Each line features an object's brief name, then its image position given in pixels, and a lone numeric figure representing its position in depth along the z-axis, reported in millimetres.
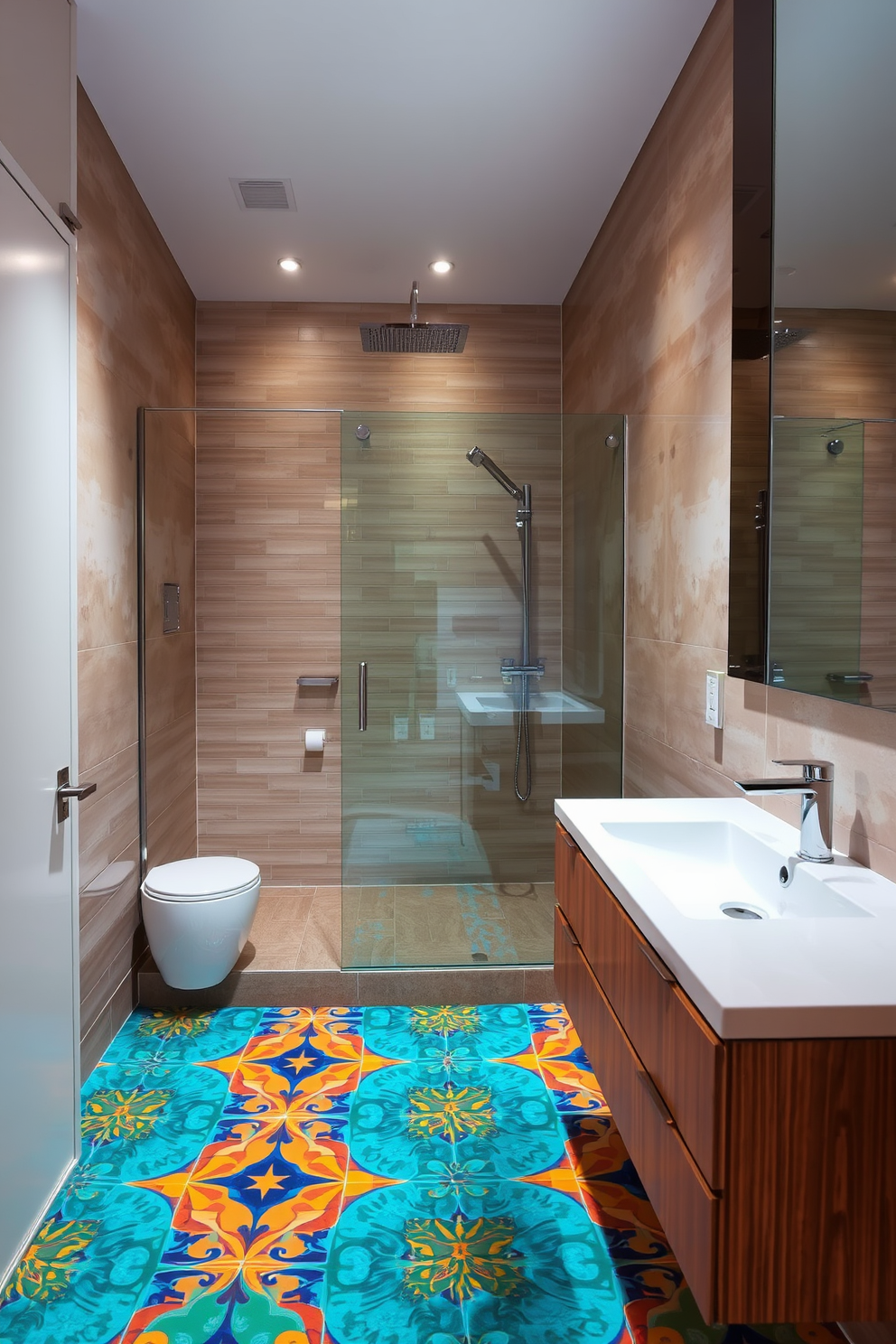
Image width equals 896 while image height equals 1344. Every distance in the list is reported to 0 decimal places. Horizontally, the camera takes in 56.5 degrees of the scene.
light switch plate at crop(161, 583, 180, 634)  3258
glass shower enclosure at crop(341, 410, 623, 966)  2771
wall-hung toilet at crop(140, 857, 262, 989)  2615
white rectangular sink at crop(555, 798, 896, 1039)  936
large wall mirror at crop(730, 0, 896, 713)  1345
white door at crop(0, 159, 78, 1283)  1630
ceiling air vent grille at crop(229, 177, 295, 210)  2799
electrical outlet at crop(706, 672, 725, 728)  2010
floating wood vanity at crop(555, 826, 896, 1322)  938
